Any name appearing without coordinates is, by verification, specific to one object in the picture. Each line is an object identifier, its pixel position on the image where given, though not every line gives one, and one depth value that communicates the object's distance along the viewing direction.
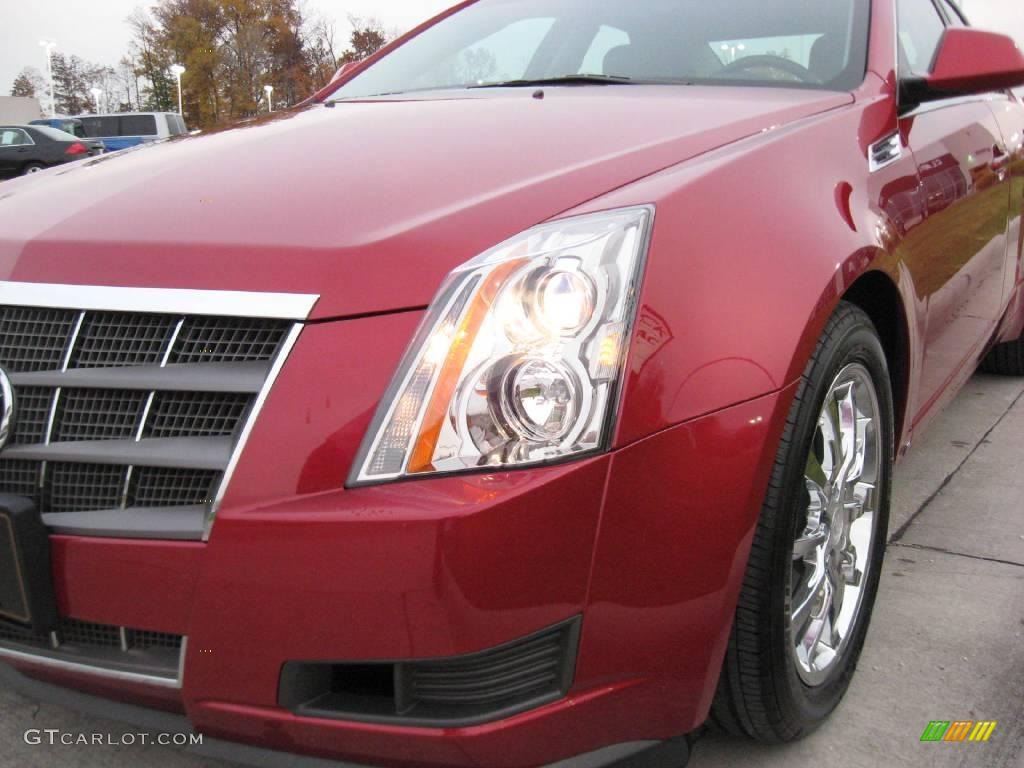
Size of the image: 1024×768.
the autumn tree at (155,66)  55.03
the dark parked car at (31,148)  21.59
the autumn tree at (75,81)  63.16
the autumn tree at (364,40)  54.38
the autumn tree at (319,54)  54.16
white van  25.38
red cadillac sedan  1.30
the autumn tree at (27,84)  72.91
